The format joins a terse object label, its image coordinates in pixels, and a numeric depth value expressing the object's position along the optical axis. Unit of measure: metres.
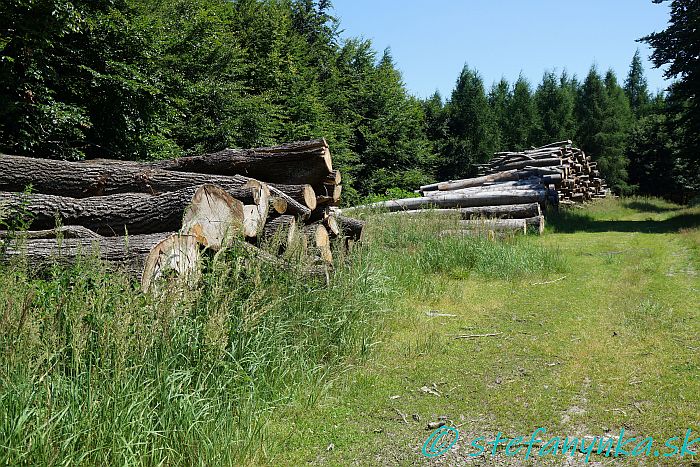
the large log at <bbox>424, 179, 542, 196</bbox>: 18.17
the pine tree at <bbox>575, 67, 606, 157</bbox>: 37.78
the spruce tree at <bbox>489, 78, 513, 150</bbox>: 37.78
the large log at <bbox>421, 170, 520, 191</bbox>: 20.77
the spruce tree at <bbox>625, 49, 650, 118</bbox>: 57.06
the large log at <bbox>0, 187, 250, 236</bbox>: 5.92
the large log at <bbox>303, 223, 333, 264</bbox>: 7.18
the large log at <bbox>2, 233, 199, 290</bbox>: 4.81
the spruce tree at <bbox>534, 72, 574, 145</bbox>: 37.72
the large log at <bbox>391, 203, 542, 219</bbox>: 15.25
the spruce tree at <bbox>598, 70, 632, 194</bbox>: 36.50
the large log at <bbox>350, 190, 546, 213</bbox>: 16.31
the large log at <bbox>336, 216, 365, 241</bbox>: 8.77
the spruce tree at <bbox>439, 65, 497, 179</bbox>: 35.78
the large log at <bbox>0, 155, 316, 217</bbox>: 7.45
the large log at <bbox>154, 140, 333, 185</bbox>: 8.20
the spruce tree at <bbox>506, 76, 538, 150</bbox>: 37.84
